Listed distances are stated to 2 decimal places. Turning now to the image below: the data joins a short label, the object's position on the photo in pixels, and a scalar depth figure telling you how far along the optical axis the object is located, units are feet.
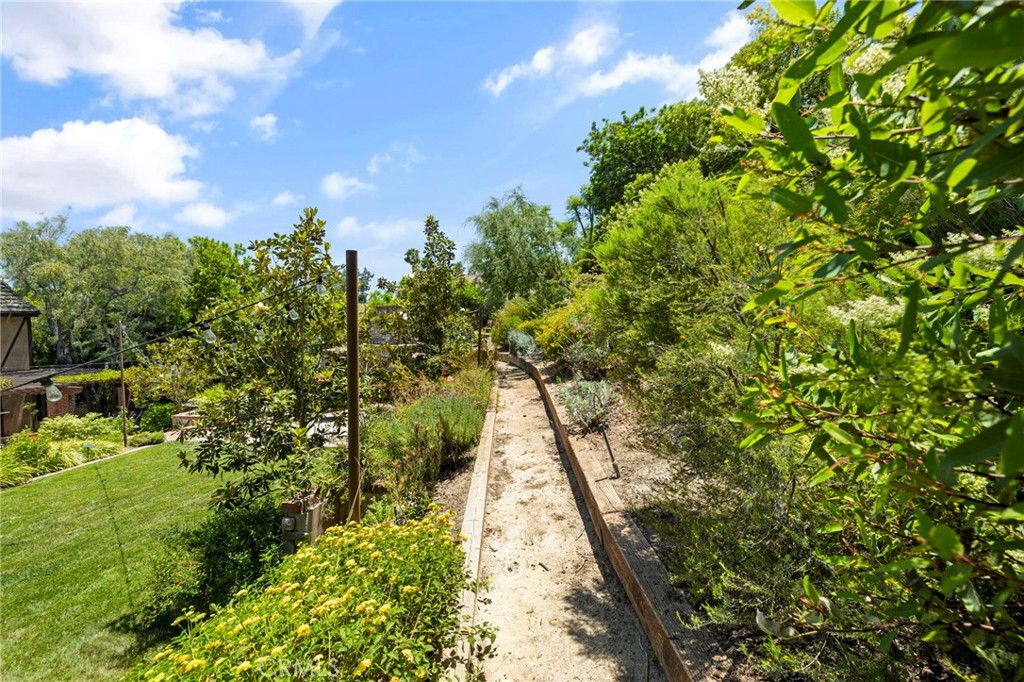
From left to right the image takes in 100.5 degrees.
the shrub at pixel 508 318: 62.39
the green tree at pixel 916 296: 1.64
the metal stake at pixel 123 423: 45.37
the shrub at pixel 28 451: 38.63
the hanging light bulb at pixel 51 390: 16.27
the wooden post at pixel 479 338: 45.83
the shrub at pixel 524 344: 55.21
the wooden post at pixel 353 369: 14.71
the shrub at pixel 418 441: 17.63
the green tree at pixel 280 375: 16.16
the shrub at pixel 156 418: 57.21
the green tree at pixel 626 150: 62.54
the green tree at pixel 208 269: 126.21
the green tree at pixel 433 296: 37.70
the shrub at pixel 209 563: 13.38
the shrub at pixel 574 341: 29.19
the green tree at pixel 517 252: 62.80
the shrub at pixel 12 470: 35.22
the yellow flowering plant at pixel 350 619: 6.15
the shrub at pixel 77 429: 46.11
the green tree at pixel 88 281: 102.32
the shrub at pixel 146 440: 50.88
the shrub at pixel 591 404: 21.72
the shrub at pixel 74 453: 40.32
